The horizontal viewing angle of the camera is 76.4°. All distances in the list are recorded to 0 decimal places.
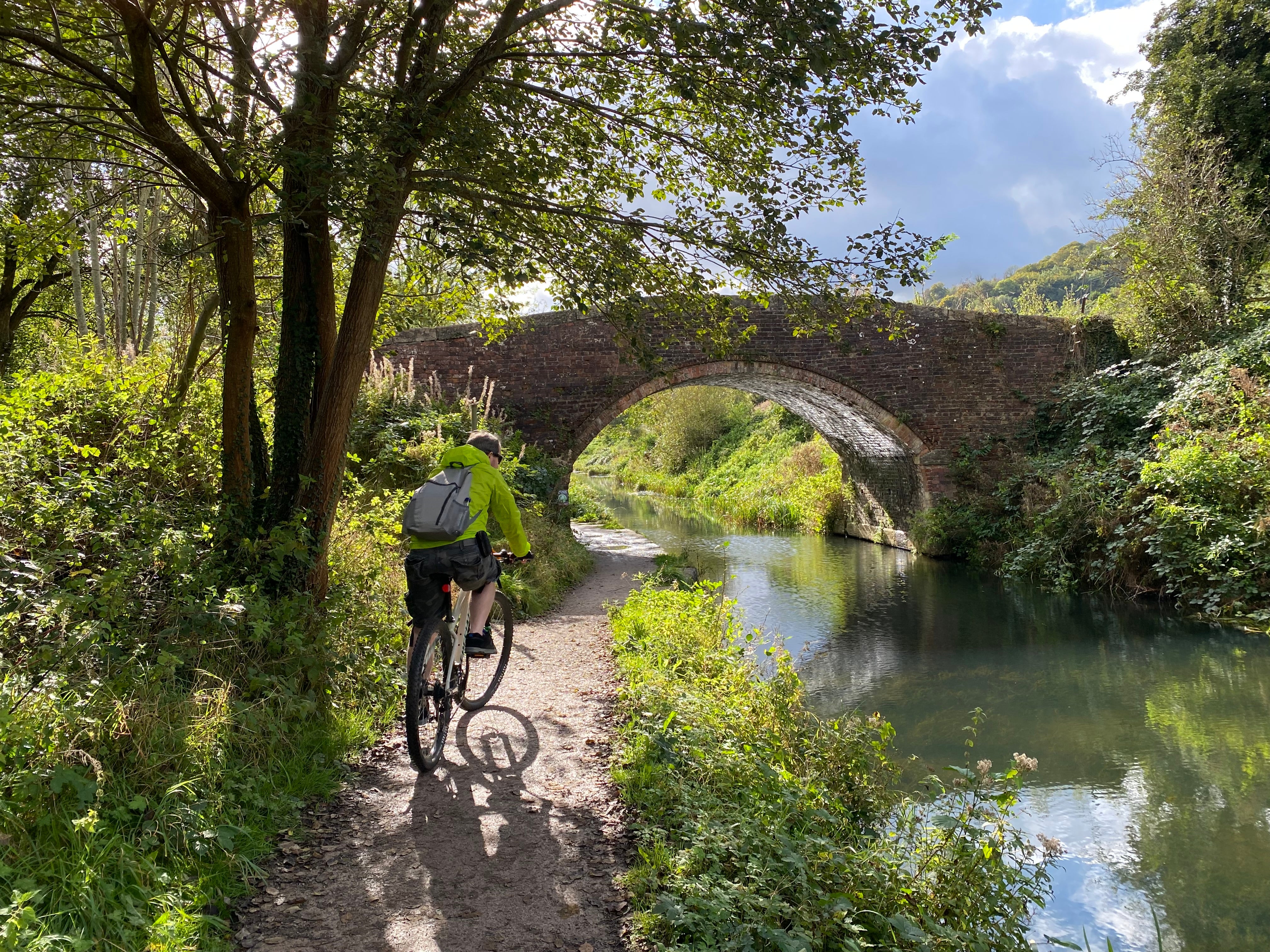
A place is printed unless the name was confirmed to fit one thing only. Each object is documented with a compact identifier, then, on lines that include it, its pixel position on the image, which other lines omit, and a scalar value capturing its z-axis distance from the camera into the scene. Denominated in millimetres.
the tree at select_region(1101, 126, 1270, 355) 11281
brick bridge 12180
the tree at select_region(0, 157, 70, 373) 4805
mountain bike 3270
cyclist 3455
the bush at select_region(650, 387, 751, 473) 30469
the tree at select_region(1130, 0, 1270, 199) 12266
